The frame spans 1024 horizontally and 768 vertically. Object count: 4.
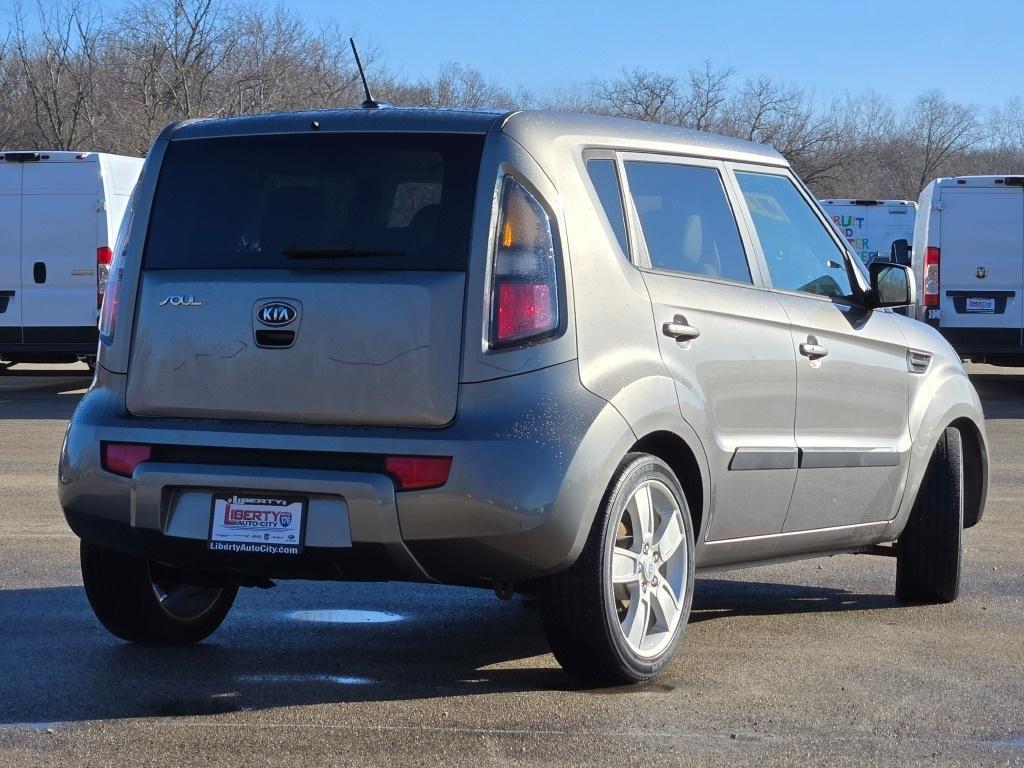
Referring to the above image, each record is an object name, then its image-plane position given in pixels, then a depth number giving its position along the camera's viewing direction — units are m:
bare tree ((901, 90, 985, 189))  80.88
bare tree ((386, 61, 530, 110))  53.69
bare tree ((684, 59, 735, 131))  59.94
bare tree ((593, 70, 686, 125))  58.38
